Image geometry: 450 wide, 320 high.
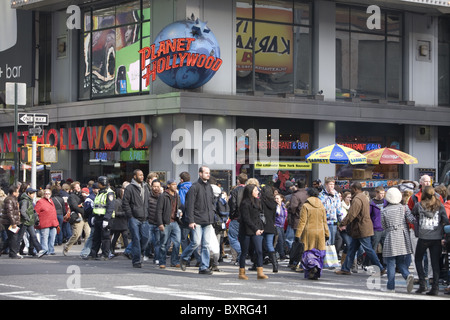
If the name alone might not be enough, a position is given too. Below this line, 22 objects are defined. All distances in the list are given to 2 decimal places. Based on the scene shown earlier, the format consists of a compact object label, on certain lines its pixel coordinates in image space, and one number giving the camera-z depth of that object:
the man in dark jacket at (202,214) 17.11
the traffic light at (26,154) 25.80
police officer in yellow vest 20.56
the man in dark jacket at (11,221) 21.30
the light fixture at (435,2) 33.22
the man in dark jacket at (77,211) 22.34
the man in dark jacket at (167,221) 18.14
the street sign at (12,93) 29.71
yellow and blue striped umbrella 25.94
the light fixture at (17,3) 35.12
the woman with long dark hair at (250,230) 16.56
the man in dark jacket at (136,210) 18.38
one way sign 26.38
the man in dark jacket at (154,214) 18.50
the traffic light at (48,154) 25.47
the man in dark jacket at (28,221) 21.70
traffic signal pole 25.15
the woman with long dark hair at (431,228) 14.26
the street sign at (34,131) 25.59
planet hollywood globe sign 28.89
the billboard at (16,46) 36.59
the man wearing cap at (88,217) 21.17
